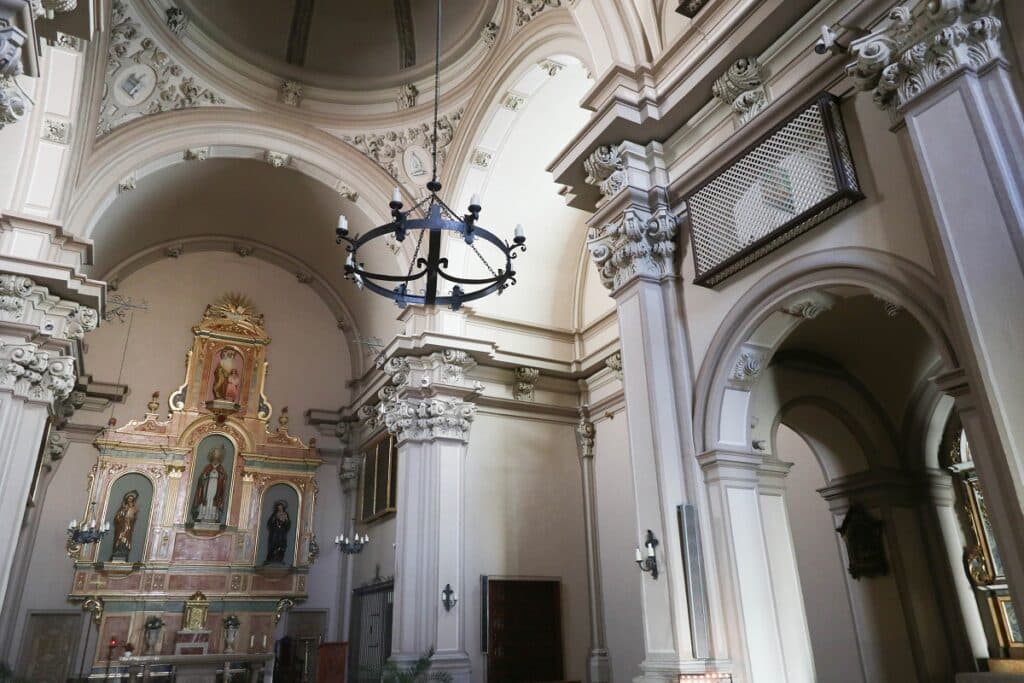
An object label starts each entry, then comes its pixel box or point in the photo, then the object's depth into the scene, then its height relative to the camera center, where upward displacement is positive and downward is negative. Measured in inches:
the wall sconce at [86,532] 403.9 +71.2
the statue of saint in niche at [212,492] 489.4 +109.5
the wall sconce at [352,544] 447.8 +67.4
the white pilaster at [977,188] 140.5 +88.2
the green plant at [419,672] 320.7 -4.4
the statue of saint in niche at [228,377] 522.3 +192.5
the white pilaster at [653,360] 221.0 +91.8
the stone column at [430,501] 365.7 +78.9
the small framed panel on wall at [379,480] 455.2 +110.2
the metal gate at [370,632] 428.5 +17.9
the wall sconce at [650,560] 226.8 +27.4
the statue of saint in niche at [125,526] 458.9 +83.9
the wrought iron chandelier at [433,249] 242.8 +135.0
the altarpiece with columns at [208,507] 456.8 +98.8
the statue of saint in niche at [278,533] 498.6 +83.9
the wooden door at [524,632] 387.2 +13.3
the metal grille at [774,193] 197.9 +125.3
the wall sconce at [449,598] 370.6 +29.3
